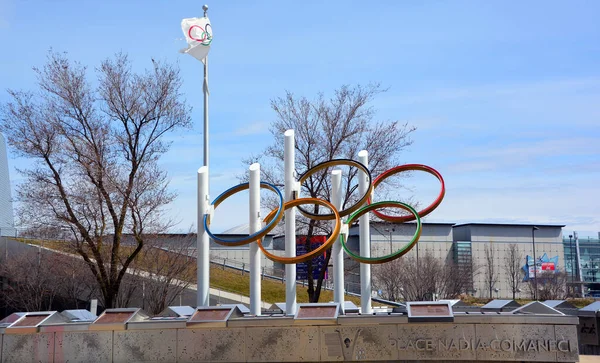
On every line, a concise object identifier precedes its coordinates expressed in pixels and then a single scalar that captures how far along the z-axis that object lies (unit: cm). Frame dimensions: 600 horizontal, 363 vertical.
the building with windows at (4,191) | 9519
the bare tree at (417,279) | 5053
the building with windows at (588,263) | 8911
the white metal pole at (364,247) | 2036
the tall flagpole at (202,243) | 2002
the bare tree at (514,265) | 7207
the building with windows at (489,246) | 7344
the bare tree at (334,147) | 3158
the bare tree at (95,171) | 2738
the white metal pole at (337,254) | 2061
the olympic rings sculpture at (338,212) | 1903
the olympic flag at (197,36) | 2419
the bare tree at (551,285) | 5972
